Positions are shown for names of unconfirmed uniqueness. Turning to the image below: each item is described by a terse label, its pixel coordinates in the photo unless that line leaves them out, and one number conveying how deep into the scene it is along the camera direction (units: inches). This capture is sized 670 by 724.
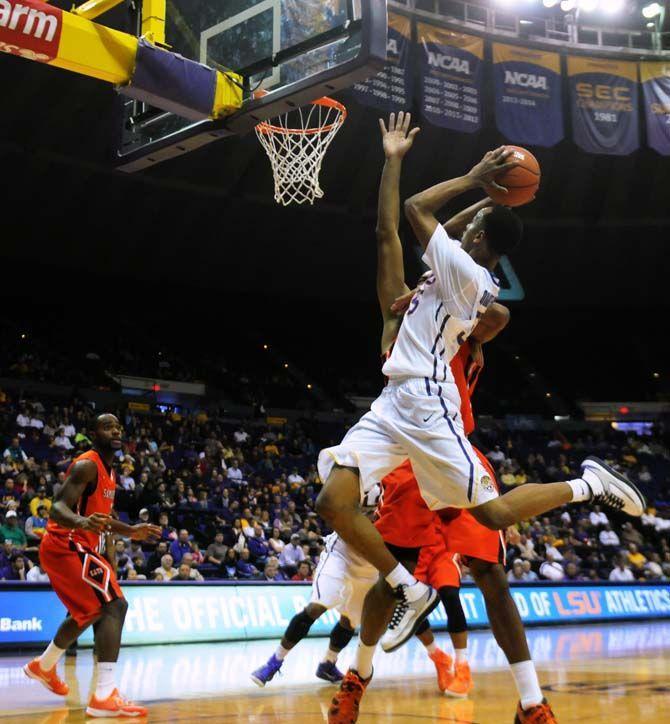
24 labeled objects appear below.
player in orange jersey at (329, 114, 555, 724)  167.2
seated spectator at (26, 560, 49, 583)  441.5
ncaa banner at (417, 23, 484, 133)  645.9
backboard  244.5
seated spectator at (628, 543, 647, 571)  727.1
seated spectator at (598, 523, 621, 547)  764.0
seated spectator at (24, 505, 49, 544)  502.3
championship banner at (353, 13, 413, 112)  609.3
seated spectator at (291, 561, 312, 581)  523.9
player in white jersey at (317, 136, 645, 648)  159.9
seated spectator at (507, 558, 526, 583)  602.1
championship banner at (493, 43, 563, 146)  677.9
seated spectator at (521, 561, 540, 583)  605.8
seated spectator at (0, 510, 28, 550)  486.0
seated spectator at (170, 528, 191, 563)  524.1
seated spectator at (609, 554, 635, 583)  671.8
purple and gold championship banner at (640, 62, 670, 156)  705.0
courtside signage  376.2
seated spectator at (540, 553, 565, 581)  637.7
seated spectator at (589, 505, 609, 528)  802.2
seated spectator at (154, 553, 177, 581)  476.7
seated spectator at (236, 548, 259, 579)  538.9
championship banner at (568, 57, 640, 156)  700.7
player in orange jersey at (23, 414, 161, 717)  217.2
